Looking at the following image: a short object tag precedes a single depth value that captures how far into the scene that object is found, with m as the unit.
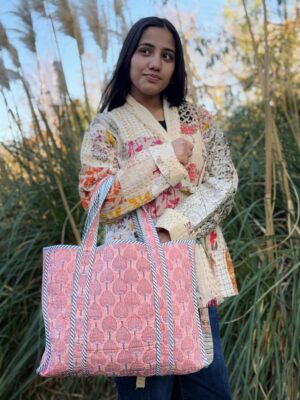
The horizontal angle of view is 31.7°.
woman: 1.35
